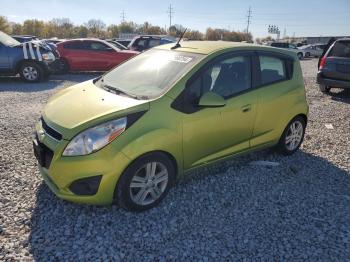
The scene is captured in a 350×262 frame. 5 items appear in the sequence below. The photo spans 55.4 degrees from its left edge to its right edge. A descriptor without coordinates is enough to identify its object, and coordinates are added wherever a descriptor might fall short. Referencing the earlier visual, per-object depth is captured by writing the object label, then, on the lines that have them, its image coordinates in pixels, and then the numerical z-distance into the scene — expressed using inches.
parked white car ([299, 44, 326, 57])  1353.3
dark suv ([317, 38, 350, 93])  357.1
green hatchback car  120.8
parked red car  505.7
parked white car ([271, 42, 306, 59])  1167.0
